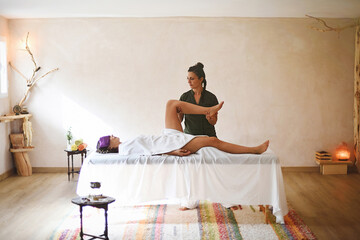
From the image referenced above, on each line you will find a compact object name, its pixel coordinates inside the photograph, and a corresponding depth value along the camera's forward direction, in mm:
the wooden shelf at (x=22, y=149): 6004
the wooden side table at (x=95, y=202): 3301
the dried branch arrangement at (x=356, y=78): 6184
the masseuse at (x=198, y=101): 4535
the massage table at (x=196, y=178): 3820
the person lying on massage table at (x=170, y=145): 3984
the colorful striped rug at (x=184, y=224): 3635
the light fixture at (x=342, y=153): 6207
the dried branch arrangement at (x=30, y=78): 6203
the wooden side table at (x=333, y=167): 6137
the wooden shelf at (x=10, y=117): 5688
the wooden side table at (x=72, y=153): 5773
